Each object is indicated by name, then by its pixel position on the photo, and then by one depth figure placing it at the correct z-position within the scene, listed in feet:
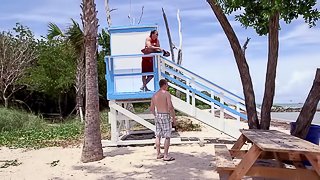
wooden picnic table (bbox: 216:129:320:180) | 9.43
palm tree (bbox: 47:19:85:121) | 20.21
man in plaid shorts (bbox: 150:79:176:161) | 17.78
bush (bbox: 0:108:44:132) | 34.13
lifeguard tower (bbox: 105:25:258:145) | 22.05
